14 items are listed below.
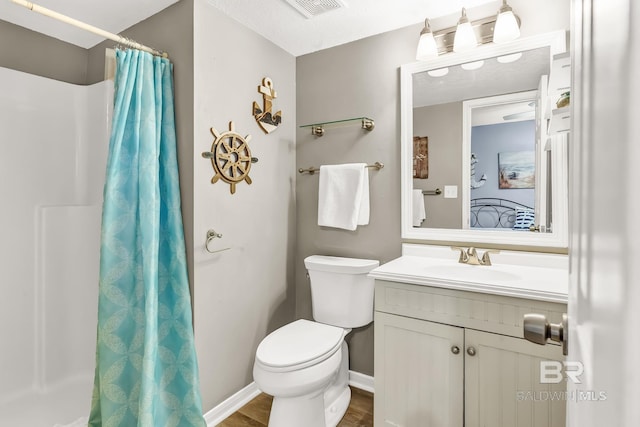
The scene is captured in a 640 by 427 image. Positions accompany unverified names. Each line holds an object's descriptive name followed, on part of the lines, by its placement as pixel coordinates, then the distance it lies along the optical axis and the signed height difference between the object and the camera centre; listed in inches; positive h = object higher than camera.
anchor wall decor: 81.1 +24.4
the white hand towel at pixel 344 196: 79.9 +3.6
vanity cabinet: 49.6 -24.6
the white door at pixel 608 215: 11.0 -0.1
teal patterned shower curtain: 61.1 -12.0
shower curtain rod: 49.8 +30.4
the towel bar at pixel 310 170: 89.8 +10.8
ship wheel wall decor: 70.3 +11.6
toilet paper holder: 68.9 -5.7
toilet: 58.8 -26.2
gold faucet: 67.9 -9.4
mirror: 64.3 +13.2
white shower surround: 71.7 -7.7
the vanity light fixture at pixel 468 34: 63.7 +36.2
